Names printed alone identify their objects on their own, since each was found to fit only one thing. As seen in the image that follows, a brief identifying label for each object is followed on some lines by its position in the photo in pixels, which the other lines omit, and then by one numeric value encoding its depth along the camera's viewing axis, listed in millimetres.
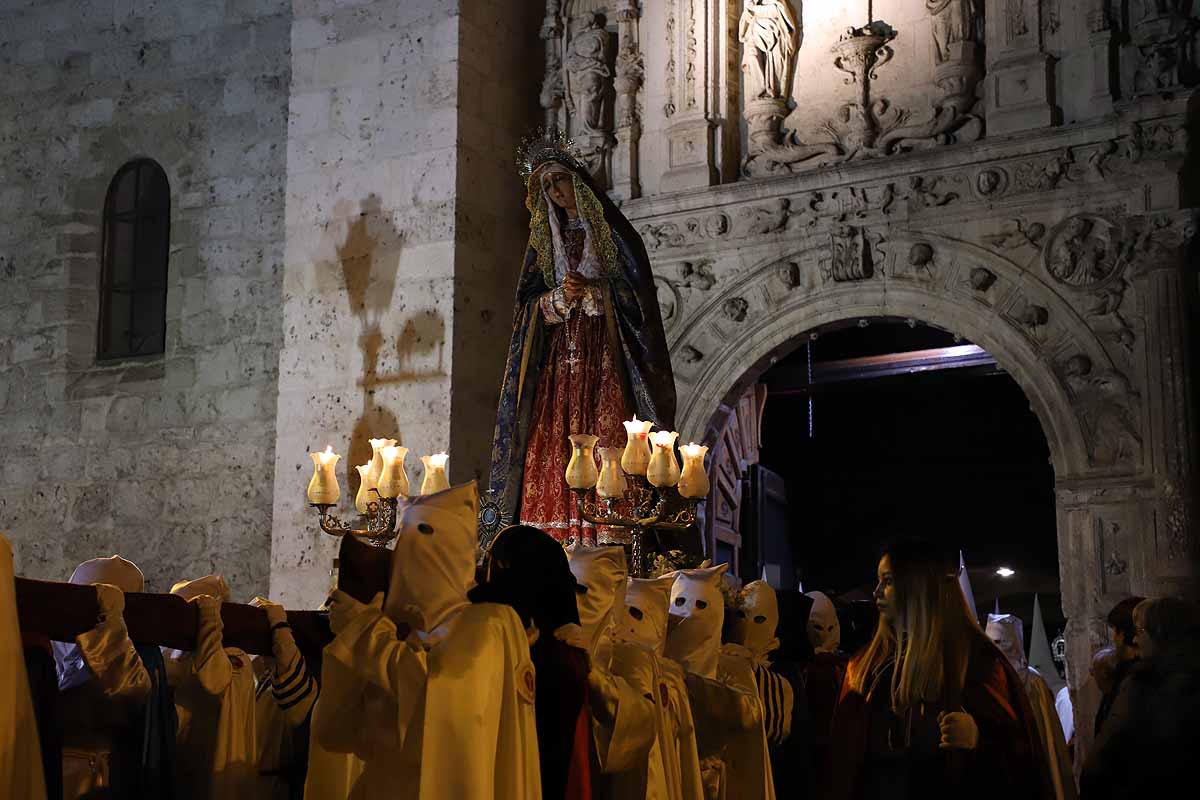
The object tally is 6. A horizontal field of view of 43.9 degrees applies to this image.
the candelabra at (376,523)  6066
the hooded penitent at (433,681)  3240
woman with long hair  3906
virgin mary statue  6457
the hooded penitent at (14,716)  2883
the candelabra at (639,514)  5727
